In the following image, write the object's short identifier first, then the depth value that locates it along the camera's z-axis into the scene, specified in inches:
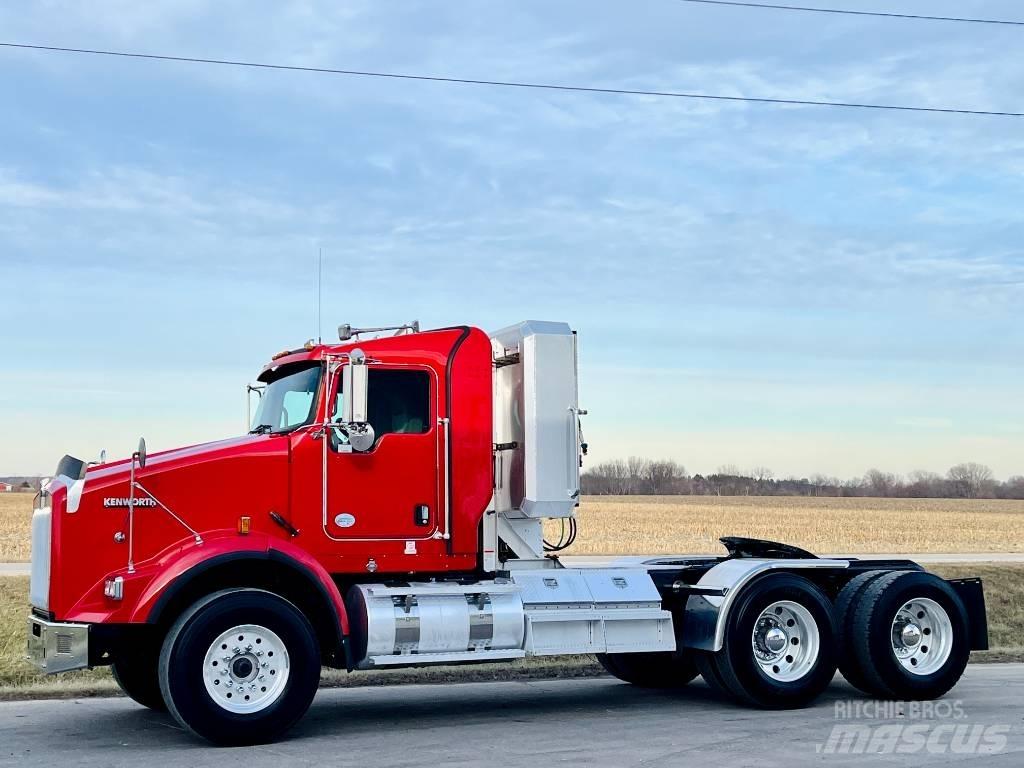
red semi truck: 393.7
